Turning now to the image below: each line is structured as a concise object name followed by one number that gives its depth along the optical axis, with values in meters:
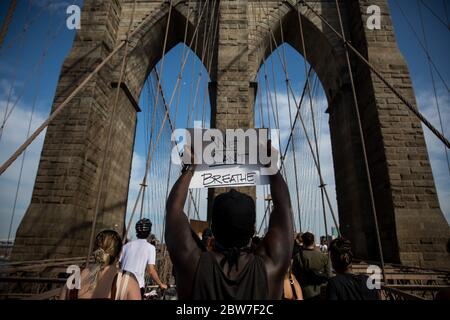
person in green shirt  2.09
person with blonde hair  1.22
